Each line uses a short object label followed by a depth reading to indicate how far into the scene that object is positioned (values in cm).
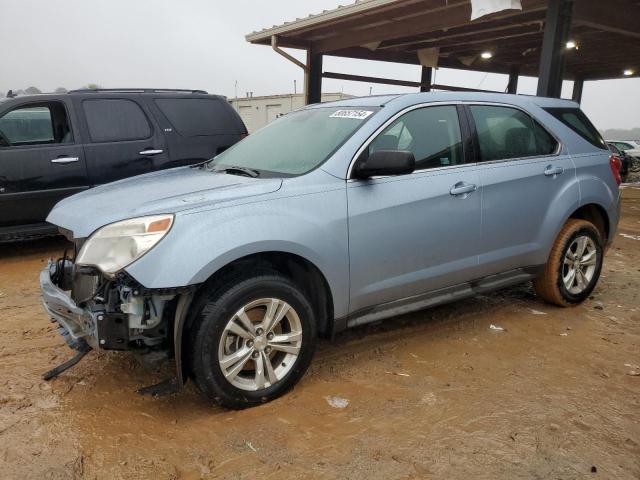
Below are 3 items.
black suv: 568
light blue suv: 258
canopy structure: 726
